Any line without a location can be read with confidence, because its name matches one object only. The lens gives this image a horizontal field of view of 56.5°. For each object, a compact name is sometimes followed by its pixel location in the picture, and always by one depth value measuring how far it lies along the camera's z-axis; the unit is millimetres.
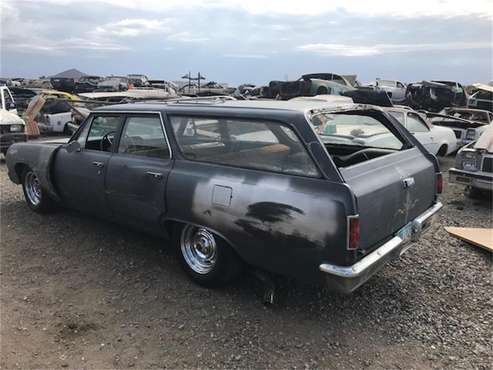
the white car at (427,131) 9148
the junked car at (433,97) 16188
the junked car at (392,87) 22547
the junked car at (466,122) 10859
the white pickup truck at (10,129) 10172
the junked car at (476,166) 6645
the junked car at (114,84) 25759
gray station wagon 3062
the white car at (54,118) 14758
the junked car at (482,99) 15328
